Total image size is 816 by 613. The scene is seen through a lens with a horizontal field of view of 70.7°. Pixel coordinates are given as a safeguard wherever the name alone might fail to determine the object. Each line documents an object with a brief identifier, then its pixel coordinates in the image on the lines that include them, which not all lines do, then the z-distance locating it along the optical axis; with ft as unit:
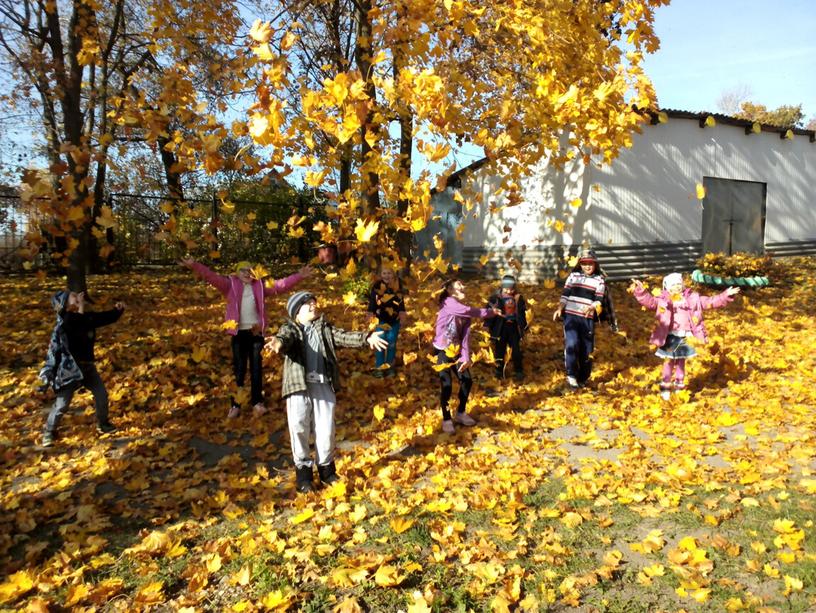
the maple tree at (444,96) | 17.63
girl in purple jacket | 19.74
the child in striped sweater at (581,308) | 24.38
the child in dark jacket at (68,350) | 19.65
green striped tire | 45.11
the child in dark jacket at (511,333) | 27.07
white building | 48.65
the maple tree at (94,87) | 20.22
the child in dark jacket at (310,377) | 15.48
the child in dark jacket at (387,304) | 25.70
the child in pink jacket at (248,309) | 22.27
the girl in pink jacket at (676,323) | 22.82
